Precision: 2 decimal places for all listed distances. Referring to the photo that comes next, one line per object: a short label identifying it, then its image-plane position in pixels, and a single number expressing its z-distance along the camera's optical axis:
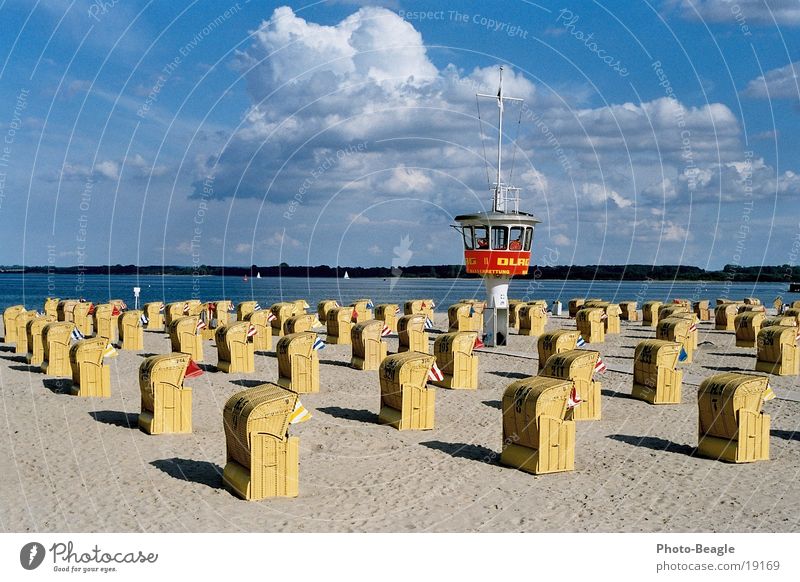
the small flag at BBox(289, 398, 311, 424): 12.28
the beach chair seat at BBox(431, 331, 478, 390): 21.91
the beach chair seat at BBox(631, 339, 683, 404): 20.11
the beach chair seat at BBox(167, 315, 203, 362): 26.91
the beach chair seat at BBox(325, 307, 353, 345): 32.75
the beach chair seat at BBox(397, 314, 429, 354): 26.16
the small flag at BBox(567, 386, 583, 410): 14.99
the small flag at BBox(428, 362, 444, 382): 18.19
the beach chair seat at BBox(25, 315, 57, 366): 26.25
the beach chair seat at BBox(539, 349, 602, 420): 17.73
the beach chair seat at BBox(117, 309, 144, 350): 30.92
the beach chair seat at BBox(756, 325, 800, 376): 24.83
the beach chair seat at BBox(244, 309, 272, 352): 30.52
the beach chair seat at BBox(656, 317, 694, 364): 27.73
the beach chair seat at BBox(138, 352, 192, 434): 16.11
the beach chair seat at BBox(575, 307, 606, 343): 34.50
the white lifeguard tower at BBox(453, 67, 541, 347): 32.16
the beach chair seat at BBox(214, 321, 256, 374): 24.38
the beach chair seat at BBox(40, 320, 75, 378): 23.62
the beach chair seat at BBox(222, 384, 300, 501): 11.91
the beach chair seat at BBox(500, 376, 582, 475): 13.30
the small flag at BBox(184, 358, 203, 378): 17.43
